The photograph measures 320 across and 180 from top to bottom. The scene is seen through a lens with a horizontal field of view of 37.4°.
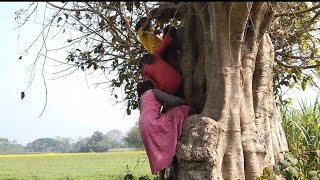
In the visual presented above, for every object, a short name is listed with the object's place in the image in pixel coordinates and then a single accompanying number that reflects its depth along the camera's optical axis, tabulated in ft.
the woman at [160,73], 18.25
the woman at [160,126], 17.11
